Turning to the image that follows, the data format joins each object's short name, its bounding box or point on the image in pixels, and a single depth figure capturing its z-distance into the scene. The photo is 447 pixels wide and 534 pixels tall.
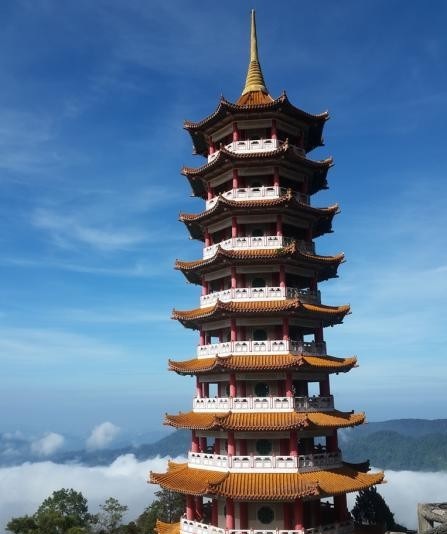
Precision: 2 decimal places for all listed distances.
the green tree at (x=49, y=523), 56.97
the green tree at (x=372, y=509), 47.44
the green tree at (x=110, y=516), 69.12
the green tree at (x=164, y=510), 65.86
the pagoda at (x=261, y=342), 29.56
